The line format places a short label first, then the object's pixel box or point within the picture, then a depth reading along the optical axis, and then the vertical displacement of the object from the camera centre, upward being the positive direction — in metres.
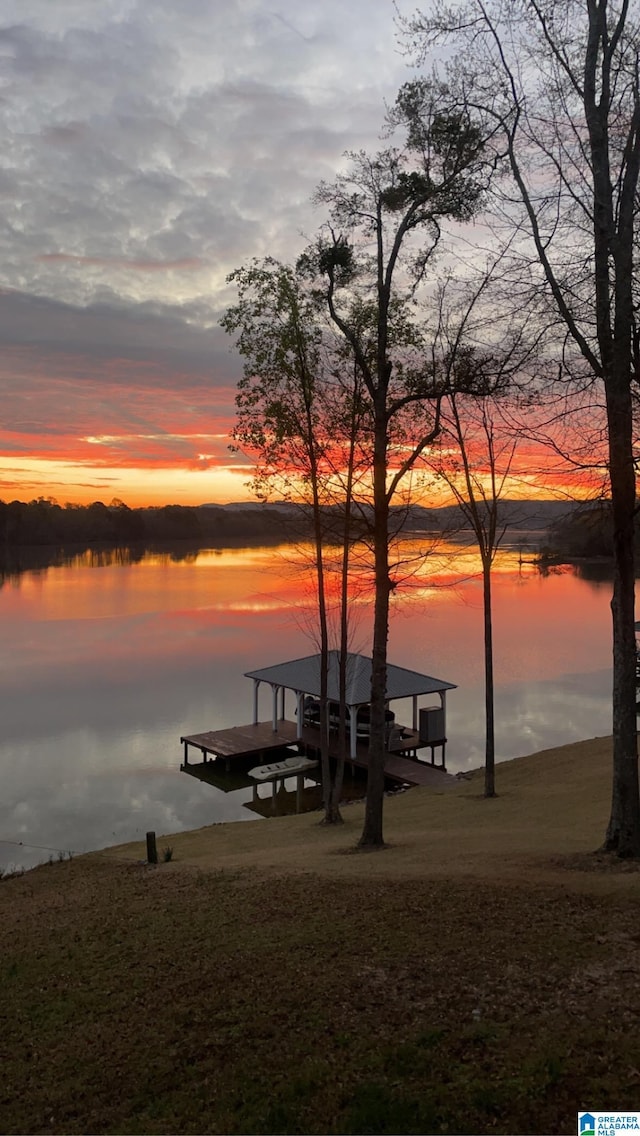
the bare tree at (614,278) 9.19 +3.15
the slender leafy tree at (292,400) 16.73 +3.10
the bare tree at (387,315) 12.08 +3.93
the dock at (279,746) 25.28 -7.46
